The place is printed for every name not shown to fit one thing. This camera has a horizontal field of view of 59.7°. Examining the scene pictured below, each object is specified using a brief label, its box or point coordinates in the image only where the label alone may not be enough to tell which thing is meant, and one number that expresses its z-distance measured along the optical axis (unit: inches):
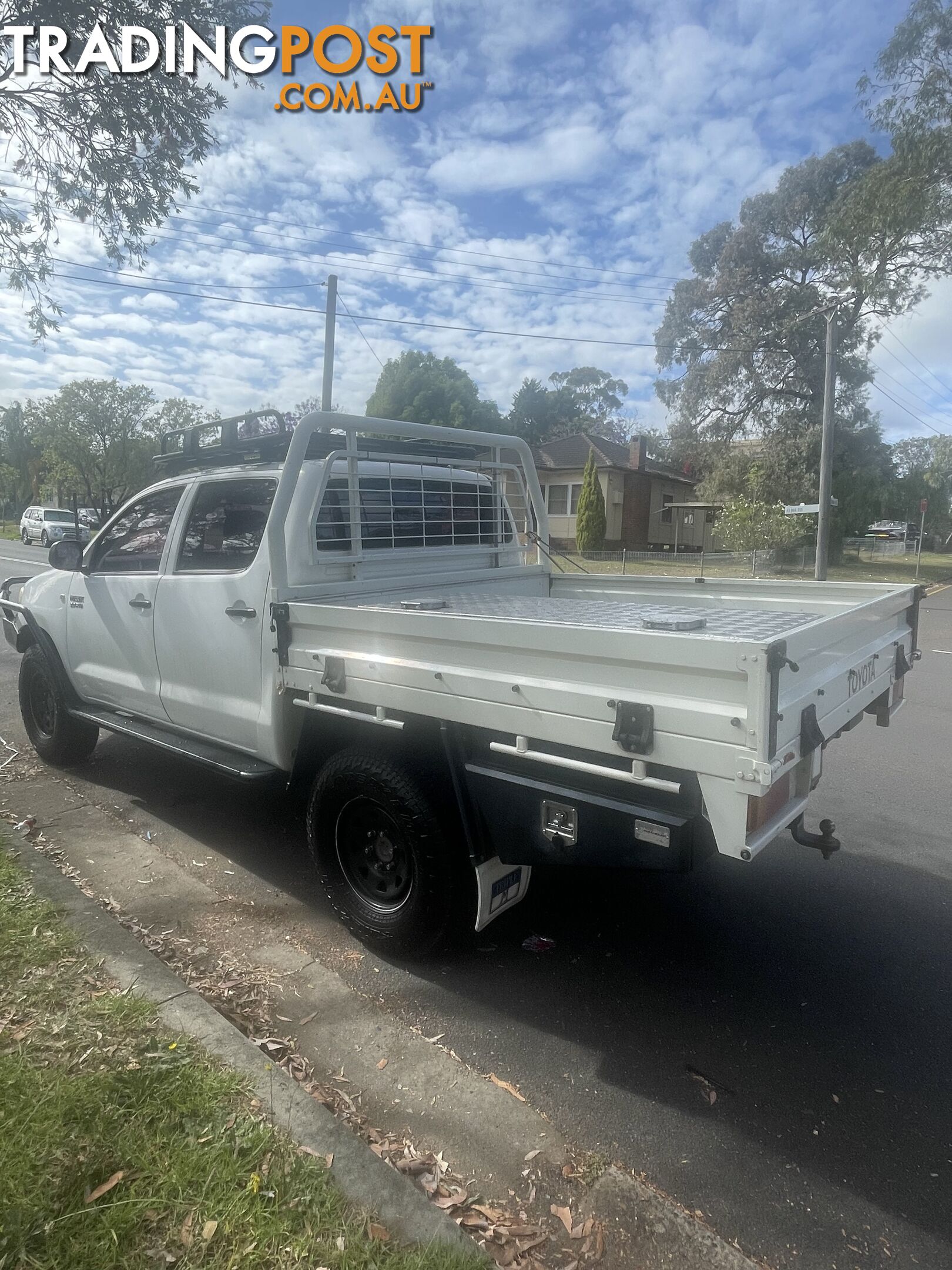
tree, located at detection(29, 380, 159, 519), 1761.8
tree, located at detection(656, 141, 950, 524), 1269.7
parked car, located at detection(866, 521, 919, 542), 2230.6
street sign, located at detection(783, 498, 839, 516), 787.4
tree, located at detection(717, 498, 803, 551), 1029.2
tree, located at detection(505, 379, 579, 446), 2534.4
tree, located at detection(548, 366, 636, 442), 2910.9
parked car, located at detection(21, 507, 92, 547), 1326.3
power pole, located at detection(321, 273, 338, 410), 792.3
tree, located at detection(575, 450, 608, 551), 1331.2
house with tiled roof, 1473.9
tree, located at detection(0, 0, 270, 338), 294.0
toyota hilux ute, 95.4
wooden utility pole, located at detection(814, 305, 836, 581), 729.0
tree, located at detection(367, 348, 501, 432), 1797.5
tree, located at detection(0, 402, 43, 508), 2623.0
